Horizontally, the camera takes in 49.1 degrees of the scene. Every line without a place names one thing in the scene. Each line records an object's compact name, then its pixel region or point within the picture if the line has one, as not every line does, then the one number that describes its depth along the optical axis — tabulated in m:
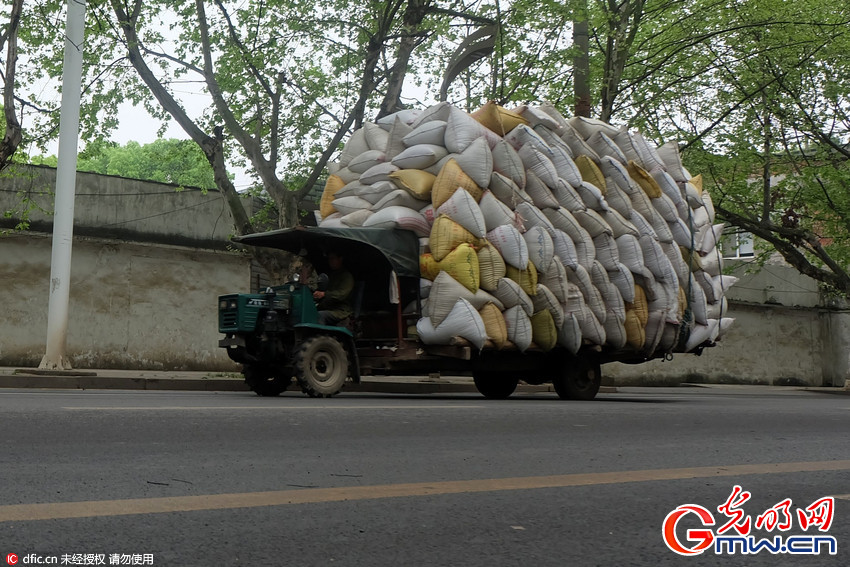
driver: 11.98
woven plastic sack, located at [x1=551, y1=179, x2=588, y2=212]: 12.62
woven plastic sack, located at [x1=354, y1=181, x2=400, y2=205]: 12.18
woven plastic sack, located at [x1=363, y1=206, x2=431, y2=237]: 11.69
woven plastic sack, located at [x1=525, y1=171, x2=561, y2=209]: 12.41
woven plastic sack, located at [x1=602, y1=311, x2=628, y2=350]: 13.03
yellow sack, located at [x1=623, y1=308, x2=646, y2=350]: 13.27
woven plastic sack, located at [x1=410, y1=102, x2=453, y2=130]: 12.07
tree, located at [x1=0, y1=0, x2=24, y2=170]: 14.55
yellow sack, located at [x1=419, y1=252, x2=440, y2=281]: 11.45
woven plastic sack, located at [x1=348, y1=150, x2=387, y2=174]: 12.52
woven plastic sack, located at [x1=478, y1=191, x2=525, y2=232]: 11.70
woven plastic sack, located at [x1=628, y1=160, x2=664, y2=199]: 13.88
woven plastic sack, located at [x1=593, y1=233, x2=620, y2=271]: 12.98
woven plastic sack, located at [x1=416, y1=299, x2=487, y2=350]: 11.18
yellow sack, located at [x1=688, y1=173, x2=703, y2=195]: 15.39
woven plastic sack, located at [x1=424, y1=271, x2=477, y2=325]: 11.27
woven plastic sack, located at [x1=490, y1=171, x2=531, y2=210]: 11.97
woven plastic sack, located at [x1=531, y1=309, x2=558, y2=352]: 12.14
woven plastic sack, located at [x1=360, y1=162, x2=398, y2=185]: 12.23
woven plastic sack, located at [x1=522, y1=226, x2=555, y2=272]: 11.97
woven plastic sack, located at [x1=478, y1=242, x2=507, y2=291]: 11.48
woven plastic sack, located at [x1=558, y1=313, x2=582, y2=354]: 12.44
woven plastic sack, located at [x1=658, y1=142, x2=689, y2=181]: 14.94
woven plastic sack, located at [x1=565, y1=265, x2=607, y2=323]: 12.51
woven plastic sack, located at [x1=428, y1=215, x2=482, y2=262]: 11.35
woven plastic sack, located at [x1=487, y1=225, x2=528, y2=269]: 11.62
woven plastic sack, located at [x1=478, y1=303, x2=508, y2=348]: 11.45
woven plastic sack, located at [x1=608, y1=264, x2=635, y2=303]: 13.00
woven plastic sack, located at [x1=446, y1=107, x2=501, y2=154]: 11.81
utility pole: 14.77
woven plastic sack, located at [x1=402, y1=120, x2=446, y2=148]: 12.02
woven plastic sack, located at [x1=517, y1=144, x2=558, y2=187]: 12.39
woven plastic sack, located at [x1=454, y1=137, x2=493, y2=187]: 11.70
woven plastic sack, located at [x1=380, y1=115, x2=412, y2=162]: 12.43
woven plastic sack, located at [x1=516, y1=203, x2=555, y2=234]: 12.07
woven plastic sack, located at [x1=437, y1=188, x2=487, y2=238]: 11.40
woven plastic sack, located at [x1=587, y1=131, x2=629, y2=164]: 13.52
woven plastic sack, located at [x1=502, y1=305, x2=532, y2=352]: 11.72
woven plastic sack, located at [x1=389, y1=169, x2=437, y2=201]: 11.81
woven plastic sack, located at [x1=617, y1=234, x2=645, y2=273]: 13.17
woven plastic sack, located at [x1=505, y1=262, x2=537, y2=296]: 11.77
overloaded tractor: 11.18
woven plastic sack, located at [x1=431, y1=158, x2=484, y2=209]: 11.55
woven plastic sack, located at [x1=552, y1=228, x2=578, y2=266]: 12.34
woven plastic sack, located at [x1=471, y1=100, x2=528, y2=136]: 12.38
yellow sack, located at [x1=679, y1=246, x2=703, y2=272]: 14.50
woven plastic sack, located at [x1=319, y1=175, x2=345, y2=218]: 13.11
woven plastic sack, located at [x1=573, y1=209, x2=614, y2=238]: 12.77
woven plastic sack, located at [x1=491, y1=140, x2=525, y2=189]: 12.09
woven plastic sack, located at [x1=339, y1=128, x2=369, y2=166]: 12.96
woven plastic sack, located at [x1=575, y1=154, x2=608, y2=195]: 13.16
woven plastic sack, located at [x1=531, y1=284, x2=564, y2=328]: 12.04
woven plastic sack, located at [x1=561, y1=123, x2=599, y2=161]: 13.22
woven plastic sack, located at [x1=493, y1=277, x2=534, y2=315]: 11.59
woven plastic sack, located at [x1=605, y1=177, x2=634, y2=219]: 13.41
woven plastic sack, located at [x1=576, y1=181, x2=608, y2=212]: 12.91
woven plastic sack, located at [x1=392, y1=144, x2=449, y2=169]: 11.90
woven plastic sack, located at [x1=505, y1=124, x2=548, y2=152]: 12.38
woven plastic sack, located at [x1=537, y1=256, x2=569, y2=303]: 12.16
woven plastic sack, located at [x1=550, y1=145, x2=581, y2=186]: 12.71
